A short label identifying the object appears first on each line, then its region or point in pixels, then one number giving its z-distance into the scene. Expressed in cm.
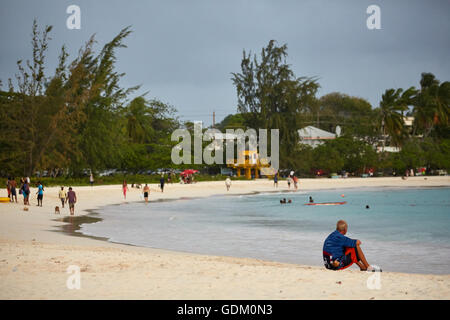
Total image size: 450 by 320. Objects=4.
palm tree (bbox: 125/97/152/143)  7557
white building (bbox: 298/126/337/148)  9394
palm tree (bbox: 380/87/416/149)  8412
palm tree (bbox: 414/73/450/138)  9086
